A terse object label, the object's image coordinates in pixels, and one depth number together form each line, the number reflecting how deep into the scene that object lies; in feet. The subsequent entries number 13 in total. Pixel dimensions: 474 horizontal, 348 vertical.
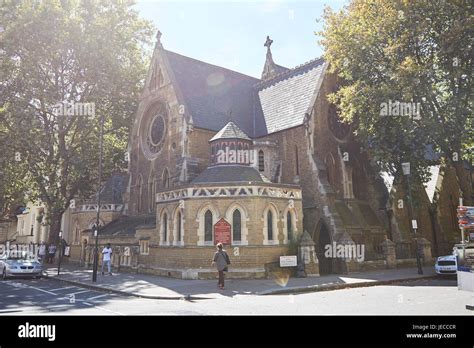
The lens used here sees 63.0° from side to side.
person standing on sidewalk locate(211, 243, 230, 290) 48.44
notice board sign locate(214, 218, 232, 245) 59.98
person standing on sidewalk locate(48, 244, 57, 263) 98.94
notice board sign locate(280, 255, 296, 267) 60.64
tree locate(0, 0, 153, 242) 87.61
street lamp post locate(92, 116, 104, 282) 58.03
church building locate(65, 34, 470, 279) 61.67
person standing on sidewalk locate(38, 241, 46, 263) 104.13
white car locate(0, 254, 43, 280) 66.74
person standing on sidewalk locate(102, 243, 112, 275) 69.92
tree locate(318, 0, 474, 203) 64.18
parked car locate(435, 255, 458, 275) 62.40
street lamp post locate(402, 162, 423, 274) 65.72
